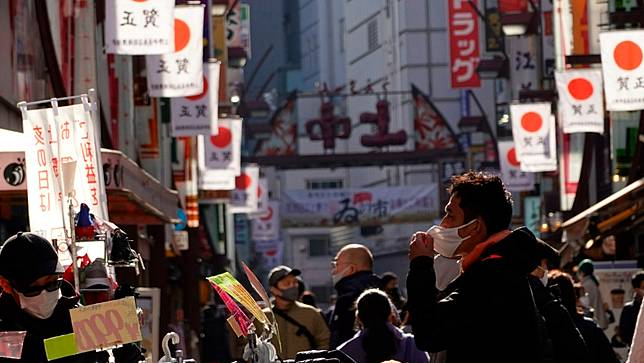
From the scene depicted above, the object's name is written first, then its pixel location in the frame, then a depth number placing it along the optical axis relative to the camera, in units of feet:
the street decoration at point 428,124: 242.99
